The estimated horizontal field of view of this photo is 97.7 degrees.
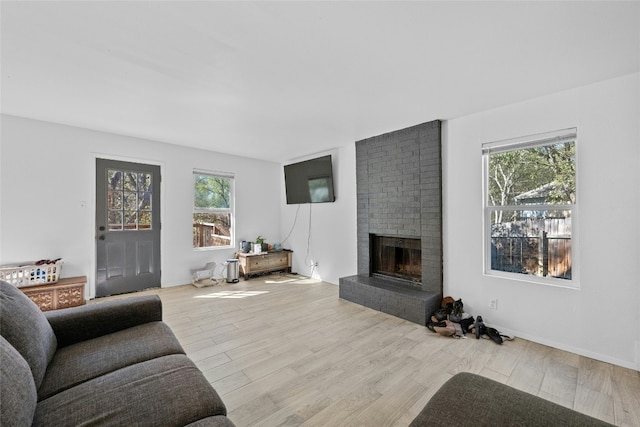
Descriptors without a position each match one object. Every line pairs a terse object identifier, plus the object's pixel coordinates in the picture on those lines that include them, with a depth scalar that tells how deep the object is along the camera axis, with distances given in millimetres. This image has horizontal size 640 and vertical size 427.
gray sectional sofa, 1011
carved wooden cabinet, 3172
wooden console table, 5137
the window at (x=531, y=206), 2578
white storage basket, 3100
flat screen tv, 4828
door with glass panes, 3982
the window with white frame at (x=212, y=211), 4949
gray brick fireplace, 3322
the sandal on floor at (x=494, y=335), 2613
